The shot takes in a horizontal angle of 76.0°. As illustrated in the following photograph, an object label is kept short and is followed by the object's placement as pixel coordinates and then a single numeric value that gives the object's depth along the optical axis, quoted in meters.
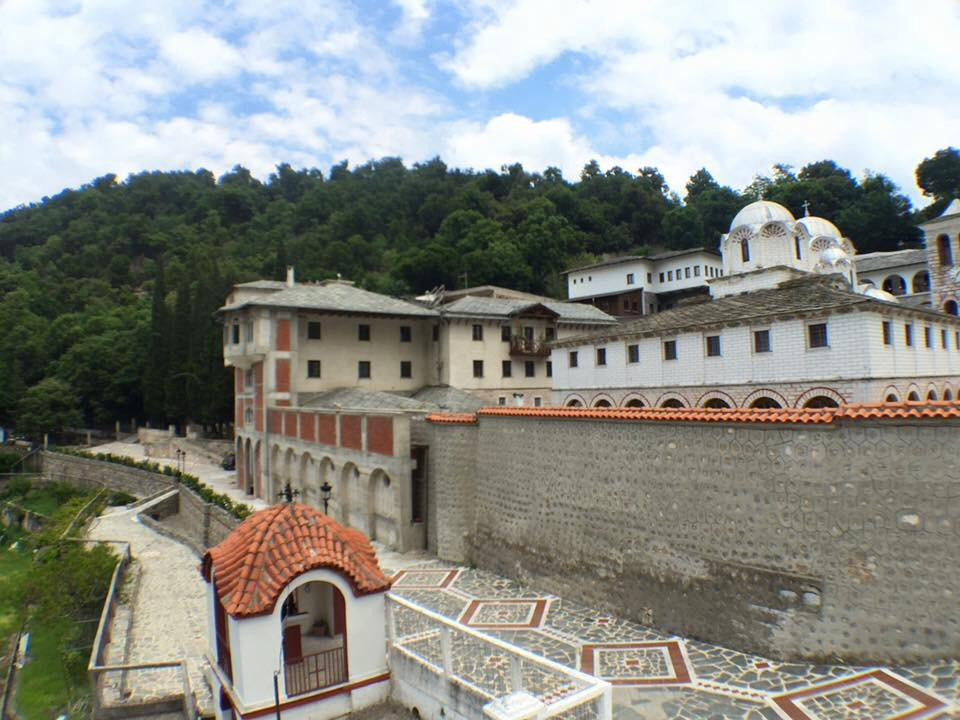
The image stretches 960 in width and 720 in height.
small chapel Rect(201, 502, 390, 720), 8.20
